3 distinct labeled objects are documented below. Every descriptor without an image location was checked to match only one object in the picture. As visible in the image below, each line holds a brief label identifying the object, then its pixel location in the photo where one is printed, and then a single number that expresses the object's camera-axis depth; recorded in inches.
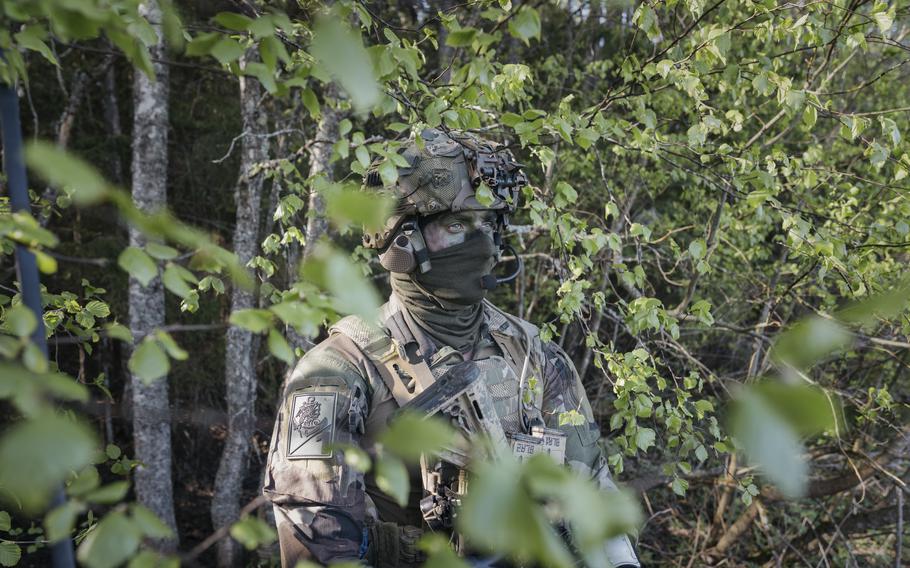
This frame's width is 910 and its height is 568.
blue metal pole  42.8
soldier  81.7
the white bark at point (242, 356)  184.2
